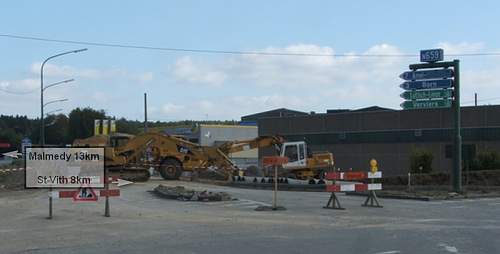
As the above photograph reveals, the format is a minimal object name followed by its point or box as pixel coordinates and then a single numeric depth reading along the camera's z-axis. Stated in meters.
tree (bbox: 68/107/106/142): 116.75
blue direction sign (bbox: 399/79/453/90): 30.70
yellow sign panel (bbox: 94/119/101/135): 61.97
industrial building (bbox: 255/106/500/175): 51.41
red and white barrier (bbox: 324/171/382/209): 22.23
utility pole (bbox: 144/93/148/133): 66.78
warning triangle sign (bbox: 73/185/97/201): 18.38
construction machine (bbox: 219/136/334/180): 41.06
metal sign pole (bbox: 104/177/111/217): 18.50
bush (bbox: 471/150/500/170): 44.75
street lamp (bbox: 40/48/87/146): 55.12
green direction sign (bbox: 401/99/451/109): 30.92
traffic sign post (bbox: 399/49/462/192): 29.95
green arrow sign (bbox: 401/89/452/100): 30.78
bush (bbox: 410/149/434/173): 47.81
